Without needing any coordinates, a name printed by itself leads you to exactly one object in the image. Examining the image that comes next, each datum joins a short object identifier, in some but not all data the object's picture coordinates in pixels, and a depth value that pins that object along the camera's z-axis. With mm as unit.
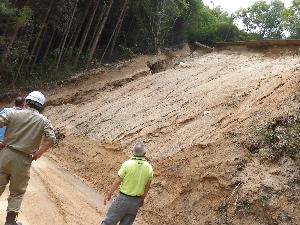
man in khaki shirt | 3872
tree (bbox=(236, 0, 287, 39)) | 21355
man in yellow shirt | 4447
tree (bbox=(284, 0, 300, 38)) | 18795
